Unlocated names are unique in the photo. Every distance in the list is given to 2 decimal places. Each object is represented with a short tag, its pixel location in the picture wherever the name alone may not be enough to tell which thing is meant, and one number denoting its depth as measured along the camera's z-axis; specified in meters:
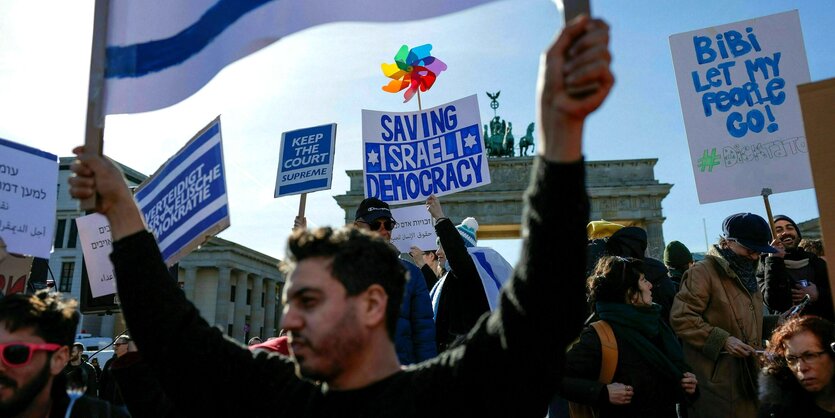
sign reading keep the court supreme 5.83
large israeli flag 2.30
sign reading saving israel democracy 6.47
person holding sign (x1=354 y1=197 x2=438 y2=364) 3.97
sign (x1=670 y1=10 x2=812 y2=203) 4.79
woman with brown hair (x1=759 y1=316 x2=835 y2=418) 3.05
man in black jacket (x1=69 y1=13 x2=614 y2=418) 1.39
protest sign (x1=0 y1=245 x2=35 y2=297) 4.25
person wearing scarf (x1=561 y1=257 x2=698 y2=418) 3.51
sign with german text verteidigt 3.09
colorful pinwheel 7.66
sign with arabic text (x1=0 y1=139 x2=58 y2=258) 4.18
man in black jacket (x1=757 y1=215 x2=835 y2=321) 4.45
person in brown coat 4.34
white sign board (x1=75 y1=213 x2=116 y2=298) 4.27
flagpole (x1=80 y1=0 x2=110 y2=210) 2.15
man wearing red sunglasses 2.54
